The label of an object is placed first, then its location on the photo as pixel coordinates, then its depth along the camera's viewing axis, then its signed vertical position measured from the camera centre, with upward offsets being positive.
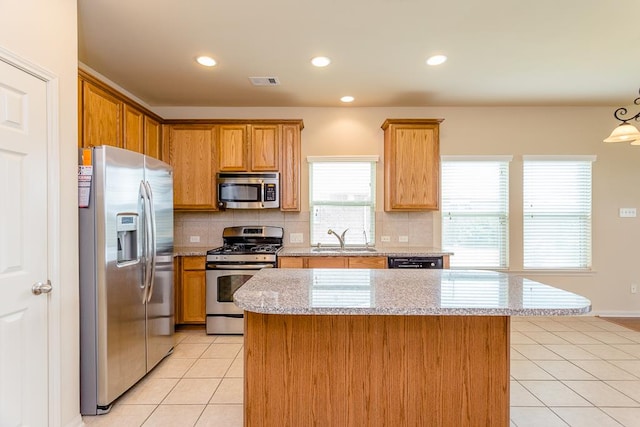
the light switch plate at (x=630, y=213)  4.12 -0.02
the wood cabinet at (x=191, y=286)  3.58 -0.79
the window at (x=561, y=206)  4.12 +0.08
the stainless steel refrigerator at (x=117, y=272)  2.12 -0.40
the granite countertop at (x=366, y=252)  3.48 -0.42
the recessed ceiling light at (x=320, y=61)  2.87 +1.36
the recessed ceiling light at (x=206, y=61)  2.86 +1.37
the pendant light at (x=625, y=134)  2.47 +0.60
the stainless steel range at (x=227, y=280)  3.48 -0.71
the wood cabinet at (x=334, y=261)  3.47 -0.51
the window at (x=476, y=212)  4.13 +0.01
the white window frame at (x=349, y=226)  4.14 -0.16
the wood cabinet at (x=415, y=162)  3.74 +0.58
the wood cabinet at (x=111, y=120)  2.41 +0.84
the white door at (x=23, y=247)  1.59 -0.17
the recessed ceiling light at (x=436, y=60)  2.85 +1.36
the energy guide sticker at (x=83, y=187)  2.11 +0.18
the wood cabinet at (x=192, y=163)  3.81 +0.60
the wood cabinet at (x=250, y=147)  3.83 +0.78
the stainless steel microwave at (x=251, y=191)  3.80 +0.26
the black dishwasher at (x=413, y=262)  3.49 -0.52
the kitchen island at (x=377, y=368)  1.64 -0.79
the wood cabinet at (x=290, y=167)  3.83 +0.55
